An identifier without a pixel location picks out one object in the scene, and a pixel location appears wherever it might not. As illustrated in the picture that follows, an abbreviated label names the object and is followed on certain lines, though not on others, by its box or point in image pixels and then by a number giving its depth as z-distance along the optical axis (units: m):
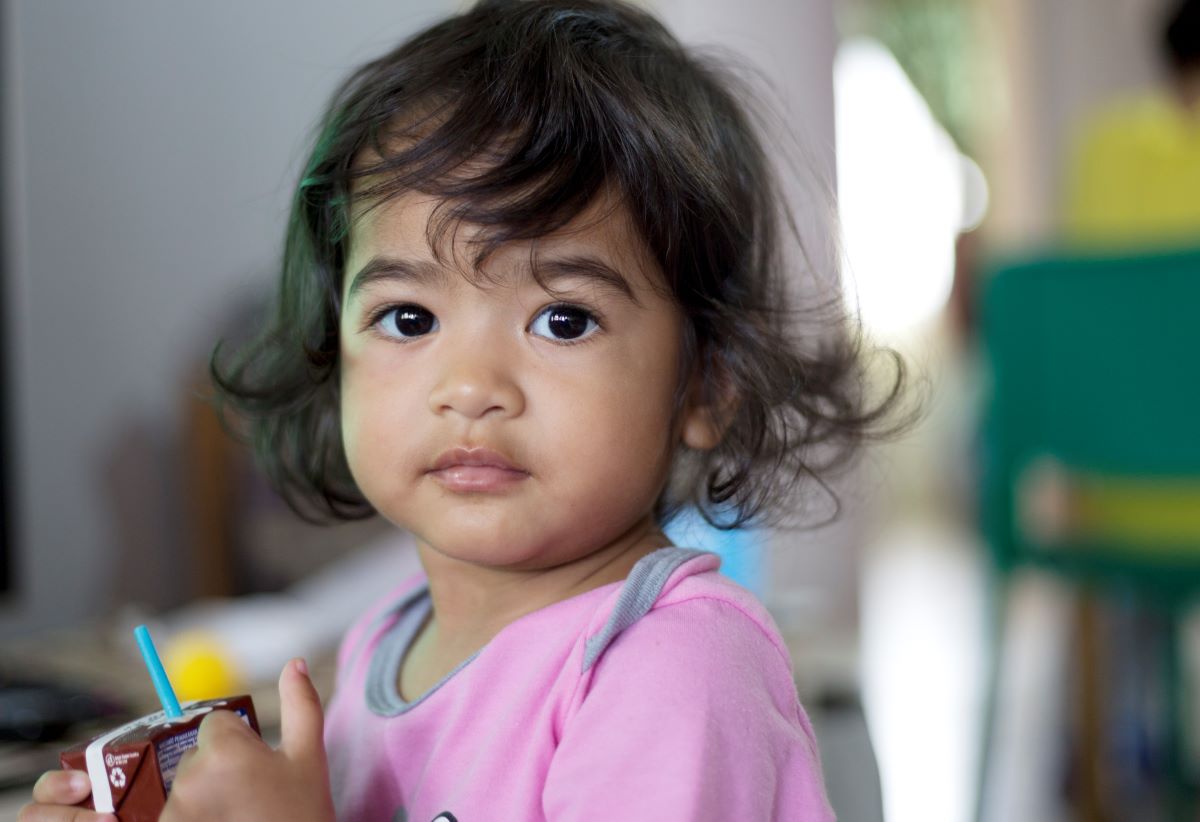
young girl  0.57
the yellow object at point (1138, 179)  2.11
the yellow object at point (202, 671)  1.14
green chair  1.59
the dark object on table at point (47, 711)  0.99
